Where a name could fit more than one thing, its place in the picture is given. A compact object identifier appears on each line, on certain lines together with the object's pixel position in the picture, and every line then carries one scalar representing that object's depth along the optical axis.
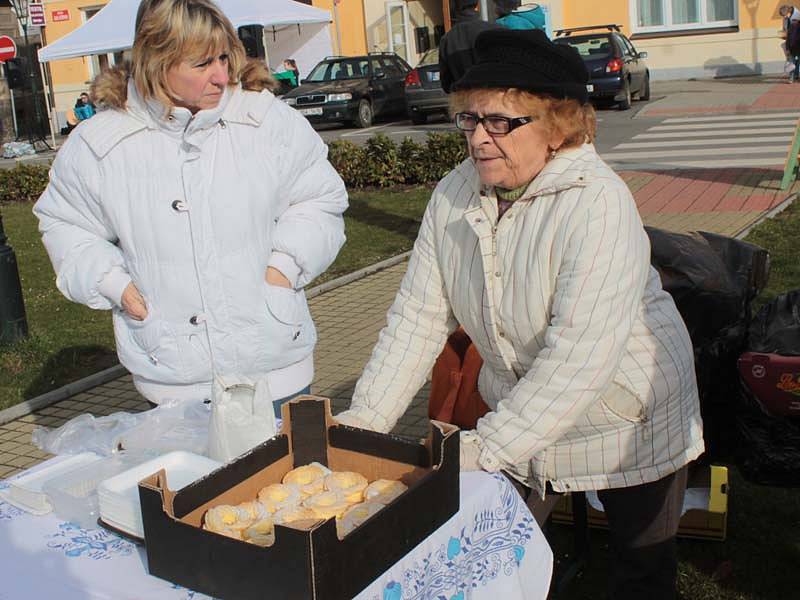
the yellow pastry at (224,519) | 2.01
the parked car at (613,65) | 20.73
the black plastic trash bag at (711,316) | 4.11
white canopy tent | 10.56
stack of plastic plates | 2.16
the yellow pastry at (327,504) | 2.11
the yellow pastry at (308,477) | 2.22
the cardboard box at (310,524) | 1.80
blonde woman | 3.04
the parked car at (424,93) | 21.19
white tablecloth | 2.02
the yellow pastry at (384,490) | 2.15
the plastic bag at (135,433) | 2.59
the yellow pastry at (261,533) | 1.98
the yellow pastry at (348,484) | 2.19
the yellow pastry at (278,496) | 2.15
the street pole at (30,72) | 25.06
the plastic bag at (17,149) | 24.48
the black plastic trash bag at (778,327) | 3.84
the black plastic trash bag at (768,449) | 3.79
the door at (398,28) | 31.64
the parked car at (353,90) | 22.64
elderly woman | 2.42
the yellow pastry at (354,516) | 2.01
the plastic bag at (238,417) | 2.38
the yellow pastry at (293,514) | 2.08
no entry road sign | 21.11
